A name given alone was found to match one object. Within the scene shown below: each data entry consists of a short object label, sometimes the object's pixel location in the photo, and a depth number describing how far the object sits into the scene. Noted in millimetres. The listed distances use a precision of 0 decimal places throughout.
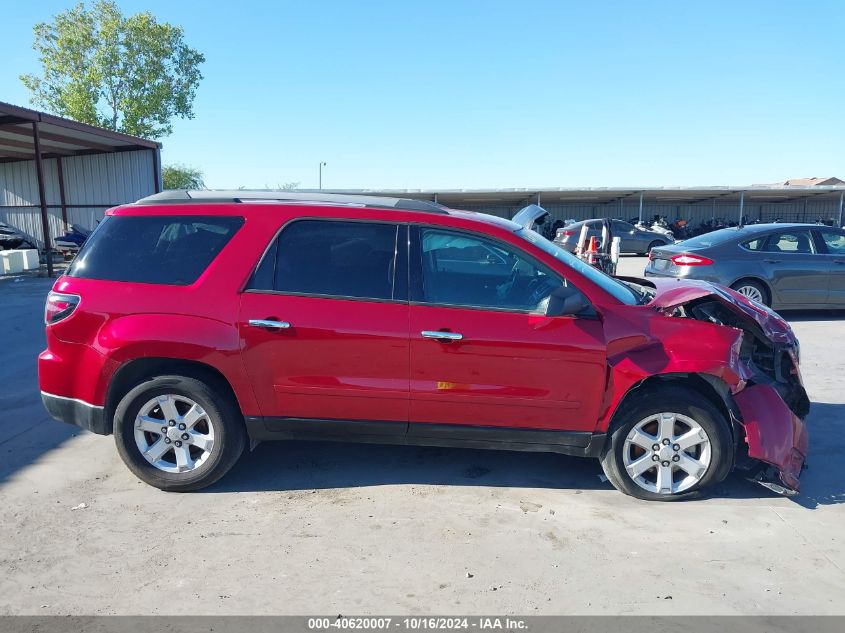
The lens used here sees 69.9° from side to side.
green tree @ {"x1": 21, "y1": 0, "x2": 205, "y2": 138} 35250
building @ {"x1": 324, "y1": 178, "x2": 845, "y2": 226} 31688
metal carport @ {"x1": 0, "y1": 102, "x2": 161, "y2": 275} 19844
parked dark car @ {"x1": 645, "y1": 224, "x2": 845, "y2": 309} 9188
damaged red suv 3705
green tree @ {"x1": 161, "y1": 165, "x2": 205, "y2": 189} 54312
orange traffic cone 8912
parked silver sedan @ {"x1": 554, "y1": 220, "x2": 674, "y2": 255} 22844
